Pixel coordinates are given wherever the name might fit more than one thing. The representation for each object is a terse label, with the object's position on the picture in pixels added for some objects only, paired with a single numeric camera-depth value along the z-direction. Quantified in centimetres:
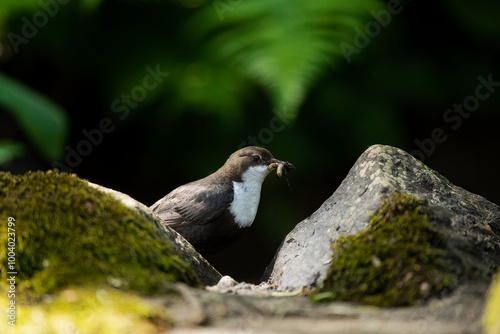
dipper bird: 642
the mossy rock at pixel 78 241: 568
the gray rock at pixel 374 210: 623
